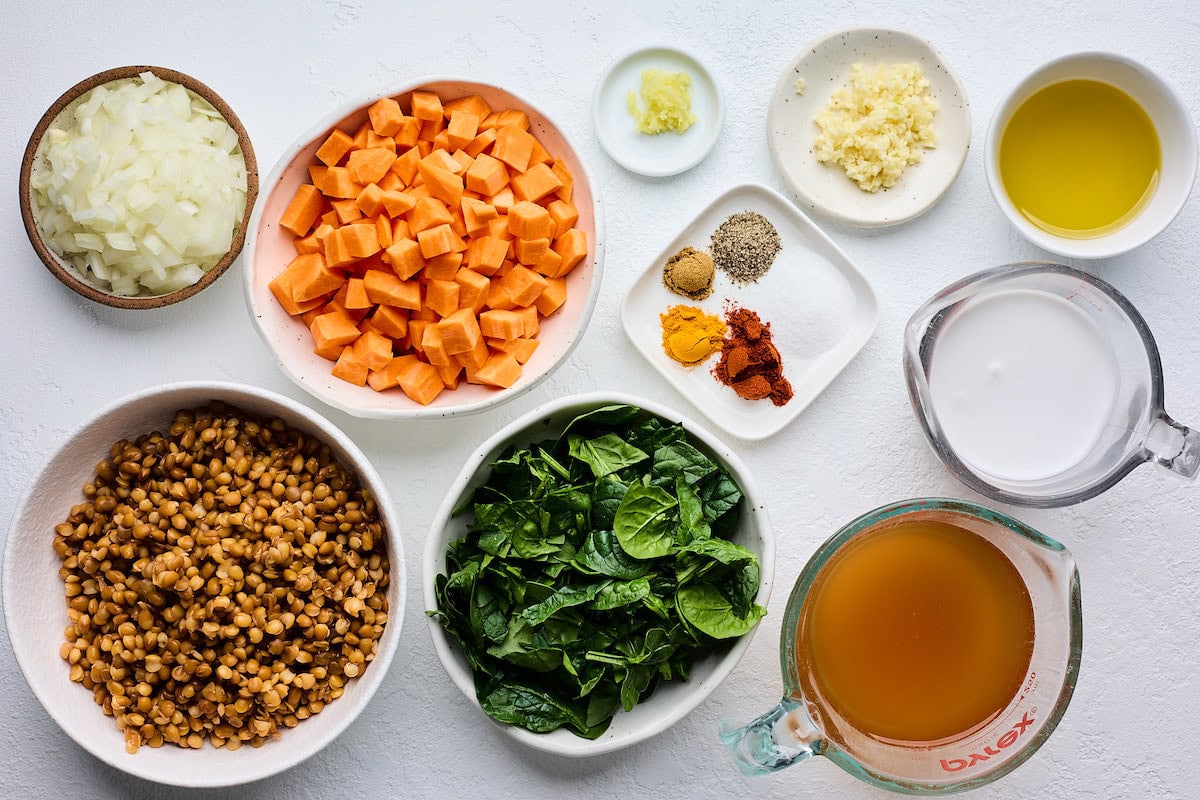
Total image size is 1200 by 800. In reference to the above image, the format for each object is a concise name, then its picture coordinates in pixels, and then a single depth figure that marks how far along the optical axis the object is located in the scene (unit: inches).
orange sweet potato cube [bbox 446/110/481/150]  25.5
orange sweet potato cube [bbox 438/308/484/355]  25.0
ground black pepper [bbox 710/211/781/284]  26.9
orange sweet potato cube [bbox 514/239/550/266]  25.2
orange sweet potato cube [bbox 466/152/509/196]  25.3
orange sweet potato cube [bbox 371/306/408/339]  25.4
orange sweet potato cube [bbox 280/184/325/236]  25.4
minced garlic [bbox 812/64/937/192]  26.8
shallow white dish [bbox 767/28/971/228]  27.0
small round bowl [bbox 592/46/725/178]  27.1
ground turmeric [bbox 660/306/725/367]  26.7
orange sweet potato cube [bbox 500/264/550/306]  25.4
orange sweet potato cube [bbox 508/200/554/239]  25.1
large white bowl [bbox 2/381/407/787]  23.7
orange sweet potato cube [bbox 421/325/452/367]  25.1
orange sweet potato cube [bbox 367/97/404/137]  25.3
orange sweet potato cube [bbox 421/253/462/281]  25.2
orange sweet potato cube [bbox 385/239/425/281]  24.9
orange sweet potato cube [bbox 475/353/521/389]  25.3
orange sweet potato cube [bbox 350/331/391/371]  25.4
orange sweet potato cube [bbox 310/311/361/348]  25.3
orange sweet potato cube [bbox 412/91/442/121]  25.5
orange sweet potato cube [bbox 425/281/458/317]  25.2
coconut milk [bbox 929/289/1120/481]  26.2
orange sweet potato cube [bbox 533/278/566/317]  25.6
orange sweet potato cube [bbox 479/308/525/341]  25.2
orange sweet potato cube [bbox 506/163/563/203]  25.5
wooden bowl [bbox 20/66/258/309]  25.6
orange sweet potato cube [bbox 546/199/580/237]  25.5
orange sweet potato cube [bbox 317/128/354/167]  25.3
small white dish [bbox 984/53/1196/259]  26.1
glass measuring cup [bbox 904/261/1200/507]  25.2
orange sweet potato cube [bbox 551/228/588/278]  25.5
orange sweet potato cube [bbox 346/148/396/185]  25.2
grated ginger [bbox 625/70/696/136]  27.0
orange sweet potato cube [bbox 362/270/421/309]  25.2
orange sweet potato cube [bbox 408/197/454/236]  25.1
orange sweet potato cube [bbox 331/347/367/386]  25.4
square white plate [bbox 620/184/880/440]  26.7
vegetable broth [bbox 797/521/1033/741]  24.0
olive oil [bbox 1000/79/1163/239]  26.7
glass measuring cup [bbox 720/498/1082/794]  23.5
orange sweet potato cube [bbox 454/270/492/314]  25.2
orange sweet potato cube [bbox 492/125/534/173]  25.5
